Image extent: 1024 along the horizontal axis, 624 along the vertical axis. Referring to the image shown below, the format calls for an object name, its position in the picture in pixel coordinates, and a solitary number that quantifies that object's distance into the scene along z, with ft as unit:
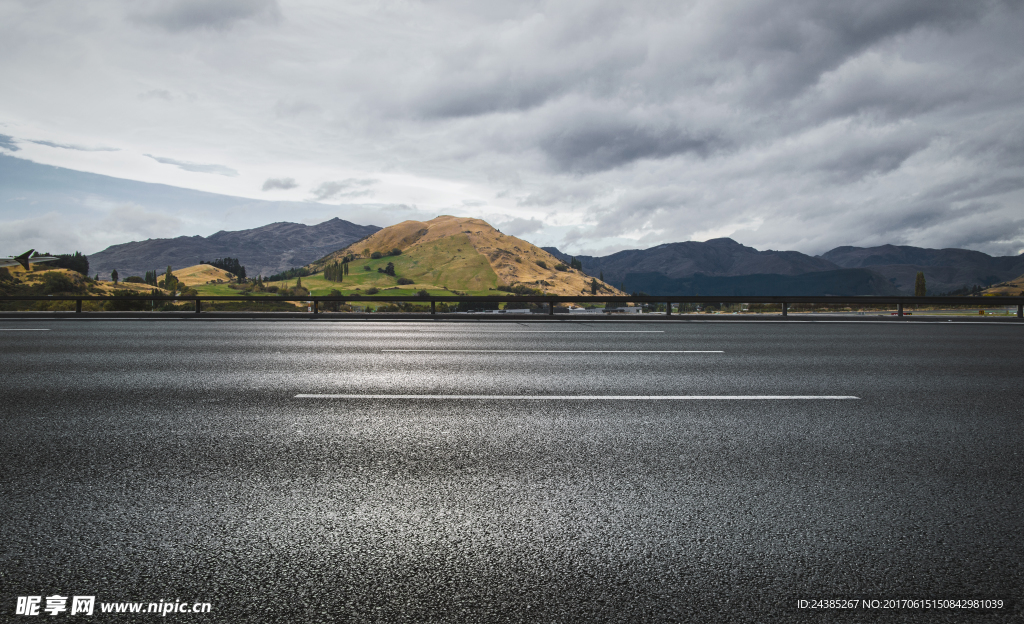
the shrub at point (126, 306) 93.66
